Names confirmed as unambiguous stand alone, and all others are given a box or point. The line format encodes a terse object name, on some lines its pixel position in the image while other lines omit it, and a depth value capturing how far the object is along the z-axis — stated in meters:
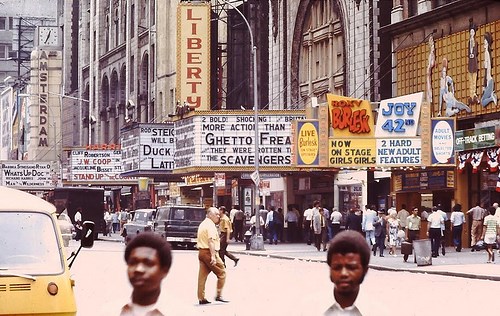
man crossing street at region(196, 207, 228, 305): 22.58
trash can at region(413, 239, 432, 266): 37.09
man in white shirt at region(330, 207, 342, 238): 51.41
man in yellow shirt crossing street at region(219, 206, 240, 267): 30.59
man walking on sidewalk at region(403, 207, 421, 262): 44.06
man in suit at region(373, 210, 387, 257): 44.44
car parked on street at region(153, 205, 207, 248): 54.73
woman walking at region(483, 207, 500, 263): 37.50
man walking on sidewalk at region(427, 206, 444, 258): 42.34
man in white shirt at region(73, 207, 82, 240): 67.81
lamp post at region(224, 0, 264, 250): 52.28
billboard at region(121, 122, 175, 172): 68.94
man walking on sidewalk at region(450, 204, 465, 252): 45.66
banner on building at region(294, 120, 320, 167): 50.47
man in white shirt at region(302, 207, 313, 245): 56.72
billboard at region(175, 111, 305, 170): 59.22
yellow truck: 12.02
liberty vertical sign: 70.62
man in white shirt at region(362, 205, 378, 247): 44.66
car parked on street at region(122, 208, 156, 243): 58.78
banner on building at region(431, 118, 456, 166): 47.66
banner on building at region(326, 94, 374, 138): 49.47
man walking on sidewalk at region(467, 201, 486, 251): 45.47
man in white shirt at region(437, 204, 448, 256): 43.41
